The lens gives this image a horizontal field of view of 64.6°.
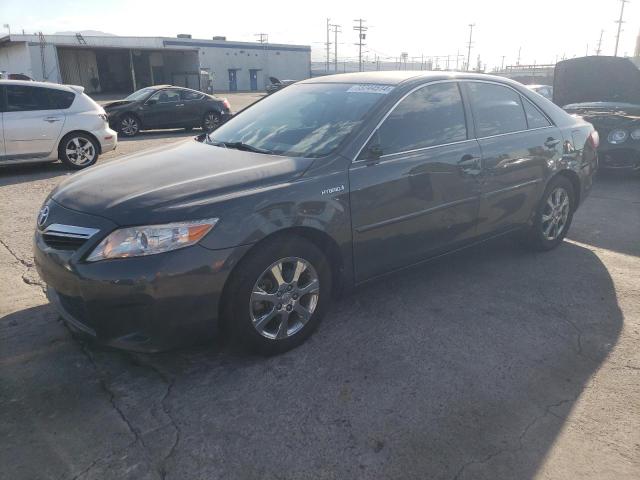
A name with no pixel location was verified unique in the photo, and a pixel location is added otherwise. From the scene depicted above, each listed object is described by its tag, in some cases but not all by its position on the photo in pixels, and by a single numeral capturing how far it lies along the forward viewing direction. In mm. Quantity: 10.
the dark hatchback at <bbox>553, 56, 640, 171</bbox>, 7645
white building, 33938
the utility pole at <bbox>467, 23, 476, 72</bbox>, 70500
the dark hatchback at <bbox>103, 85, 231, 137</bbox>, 13883
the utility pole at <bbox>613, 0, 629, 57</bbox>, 62250
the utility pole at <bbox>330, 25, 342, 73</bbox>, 84588
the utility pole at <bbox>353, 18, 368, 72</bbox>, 66375
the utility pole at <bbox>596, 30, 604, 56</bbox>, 81938
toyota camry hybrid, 2580
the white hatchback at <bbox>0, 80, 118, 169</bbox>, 8078
